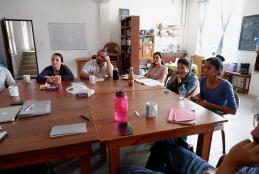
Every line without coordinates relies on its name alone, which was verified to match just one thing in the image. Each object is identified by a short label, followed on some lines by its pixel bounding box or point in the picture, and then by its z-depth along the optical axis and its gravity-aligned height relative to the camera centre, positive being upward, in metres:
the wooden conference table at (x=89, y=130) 0.95 -0.49
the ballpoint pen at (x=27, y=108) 1.37 -0.46
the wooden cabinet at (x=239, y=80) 4.21 -0.79
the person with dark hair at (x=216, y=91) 1.70 -0.43
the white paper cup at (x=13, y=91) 1.81 -0.42
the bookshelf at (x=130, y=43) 4.68 +0.13
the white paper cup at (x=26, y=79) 2.40 -0.40
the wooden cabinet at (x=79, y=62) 5.40 -0.42
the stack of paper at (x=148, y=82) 2.33 -0.45
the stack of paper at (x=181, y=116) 1.23 -0.48
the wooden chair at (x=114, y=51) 5.55 -0.11
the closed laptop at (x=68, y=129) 1.04 -0.48
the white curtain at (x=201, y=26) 5.36 +0.63
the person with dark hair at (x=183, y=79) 2.10 -0.37
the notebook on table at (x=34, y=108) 1.31 -0.46
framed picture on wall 5.54 +1.03
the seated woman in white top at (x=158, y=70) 2.90 -0.36
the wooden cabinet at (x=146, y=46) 5.53 +0.04
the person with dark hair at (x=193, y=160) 0.59 -0.62
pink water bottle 1.20 -0.39
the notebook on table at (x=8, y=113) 1.23 -0.47
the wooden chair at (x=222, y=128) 1.73 -0.76
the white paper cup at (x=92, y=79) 2.41 -0.41
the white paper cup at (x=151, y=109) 1.29 -0.43
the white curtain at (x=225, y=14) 4.55 +0.84
